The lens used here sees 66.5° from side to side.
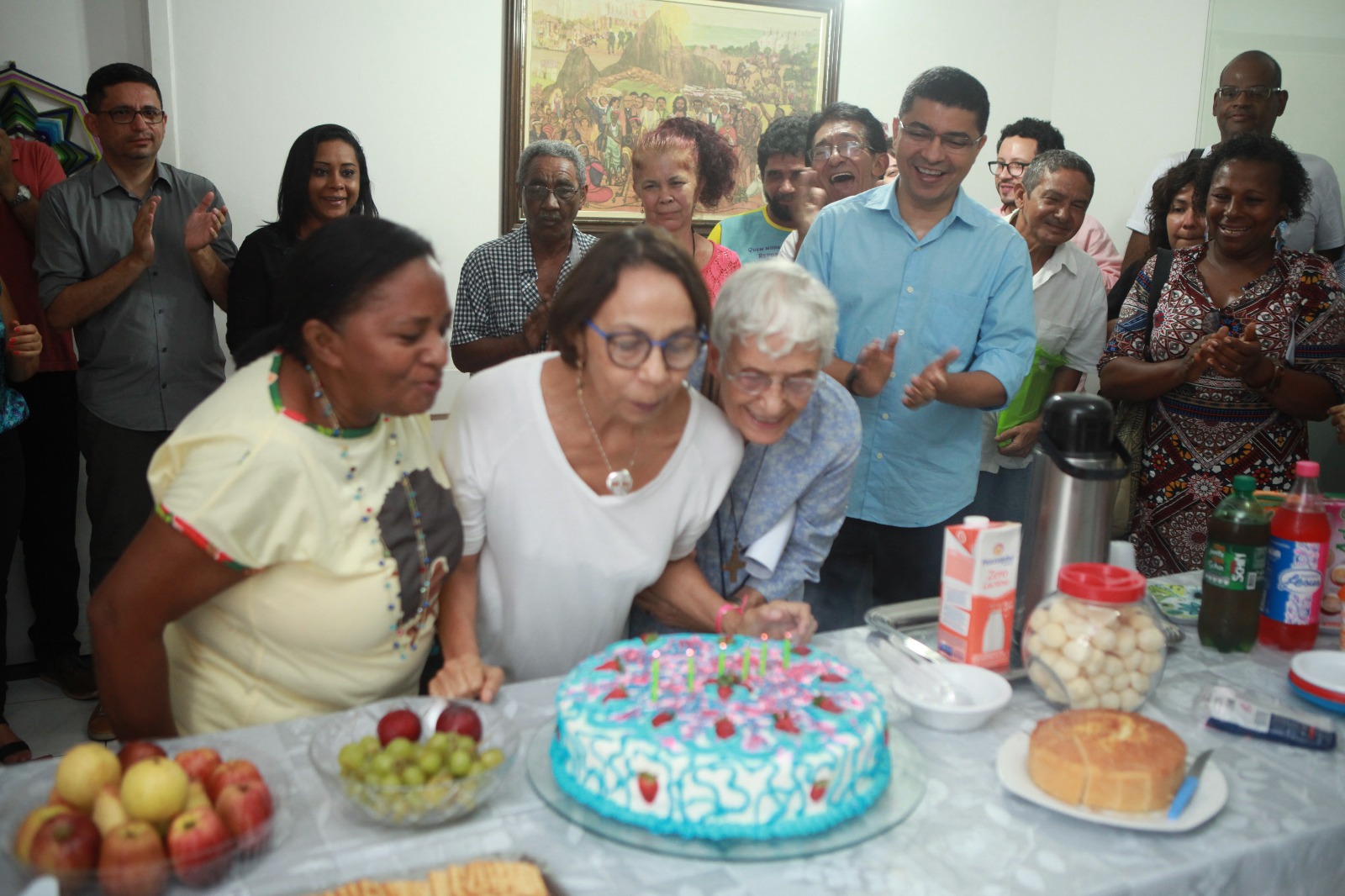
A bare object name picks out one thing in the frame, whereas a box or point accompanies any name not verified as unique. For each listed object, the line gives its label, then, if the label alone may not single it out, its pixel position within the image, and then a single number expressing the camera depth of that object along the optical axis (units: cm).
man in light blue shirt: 265
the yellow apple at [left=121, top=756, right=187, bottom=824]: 111
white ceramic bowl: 150
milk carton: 166
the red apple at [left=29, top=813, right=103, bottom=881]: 103
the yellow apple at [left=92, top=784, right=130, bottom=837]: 109
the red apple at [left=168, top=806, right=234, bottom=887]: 107
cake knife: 128
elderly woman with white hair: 183
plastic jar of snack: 153
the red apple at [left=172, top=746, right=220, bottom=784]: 121
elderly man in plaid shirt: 317
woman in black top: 307
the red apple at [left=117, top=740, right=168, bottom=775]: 119
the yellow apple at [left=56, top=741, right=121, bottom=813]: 114
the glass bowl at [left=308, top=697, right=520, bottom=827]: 119
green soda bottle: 177
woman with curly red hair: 306
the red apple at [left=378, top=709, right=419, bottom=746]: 134
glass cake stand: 119
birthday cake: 121
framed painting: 418
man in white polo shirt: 333
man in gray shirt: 319
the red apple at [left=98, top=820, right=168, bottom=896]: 103
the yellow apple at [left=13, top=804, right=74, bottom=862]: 106
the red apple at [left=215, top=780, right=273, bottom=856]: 113
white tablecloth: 115
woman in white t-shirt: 172
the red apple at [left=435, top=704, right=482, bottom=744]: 137
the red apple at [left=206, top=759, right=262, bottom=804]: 119
